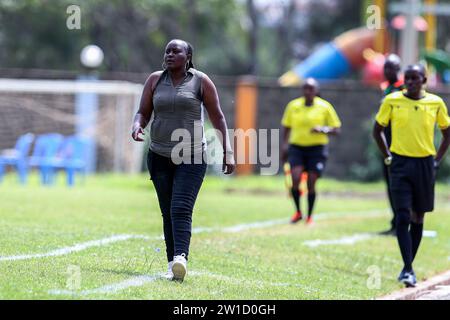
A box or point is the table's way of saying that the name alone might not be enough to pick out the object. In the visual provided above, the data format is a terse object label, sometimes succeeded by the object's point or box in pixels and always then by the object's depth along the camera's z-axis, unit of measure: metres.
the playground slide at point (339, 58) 35.50
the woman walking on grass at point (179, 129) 8.80
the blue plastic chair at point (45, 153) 23.62
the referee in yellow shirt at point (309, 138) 15.36
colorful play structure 33.53
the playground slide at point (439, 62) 30.19
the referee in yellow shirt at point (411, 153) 10.41
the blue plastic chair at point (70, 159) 23.06
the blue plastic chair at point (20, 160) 23.81
